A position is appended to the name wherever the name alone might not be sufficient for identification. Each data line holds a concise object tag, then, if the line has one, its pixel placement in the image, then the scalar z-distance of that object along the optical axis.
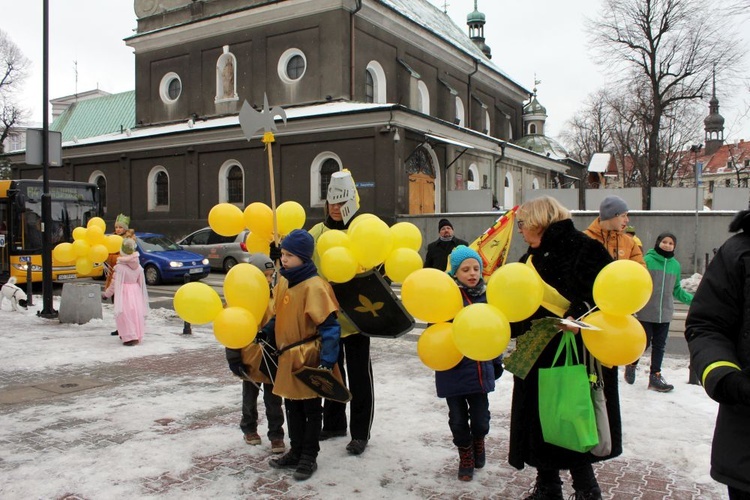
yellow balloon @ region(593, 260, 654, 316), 3.26
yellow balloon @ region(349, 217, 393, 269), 4.53
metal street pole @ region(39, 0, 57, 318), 11.67
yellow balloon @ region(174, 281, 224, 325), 4.52
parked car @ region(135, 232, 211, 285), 18.77
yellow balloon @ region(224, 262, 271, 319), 4.55
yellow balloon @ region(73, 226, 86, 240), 9.29
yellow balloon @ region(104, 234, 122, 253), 9.59
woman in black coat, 3.60
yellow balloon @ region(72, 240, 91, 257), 9.08
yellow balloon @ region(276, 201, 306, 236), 5.38
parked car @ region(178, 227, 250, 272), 21.59
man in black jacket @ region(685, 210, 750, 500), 2.27
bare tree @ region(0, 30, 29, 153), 38.94
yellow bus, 15.88
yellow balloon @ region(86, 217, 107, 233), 9.53
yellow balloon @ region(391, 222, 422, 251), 5.03
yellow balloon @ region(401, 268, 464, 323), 3.86
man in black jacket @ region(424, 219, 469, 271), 9.41
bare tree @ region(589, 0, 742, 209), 29.03
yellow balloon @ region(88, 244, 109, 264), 9.12
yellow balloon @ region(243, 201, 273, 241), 5.25
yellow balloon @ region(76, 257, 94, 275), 9.13
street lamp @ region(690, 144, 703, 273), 14.32
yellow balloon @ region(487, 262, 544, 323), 3.50
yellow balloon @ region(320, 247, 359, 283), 4.50
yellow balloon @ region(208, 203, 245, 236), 5.25
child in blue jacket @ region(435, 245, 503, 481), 4.28
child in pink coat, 9.32
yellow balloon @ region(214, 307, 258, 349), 4.37
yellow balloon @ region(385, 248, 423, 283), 4.80
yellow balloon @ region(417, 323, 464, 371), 3.93
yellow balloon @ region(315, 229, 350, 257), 4.69
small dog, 12.74
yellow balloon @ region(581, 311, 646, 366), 3.35
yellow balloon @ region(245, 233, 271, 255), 5.43
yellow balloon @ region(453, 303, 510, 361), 3.53
